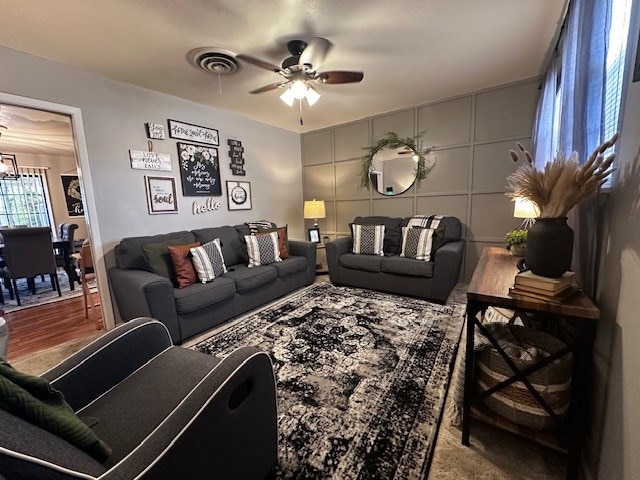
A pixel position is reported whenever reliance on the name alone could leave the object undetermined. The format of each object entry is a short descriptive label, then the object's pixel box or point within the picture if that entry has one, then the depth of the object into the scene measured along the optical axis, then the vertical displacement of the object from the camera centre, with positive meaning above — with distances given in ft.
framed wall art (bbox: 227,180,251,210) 12.19 +0.58
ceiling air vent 7.15 +4.12
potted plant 6.28 -1.09
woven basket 3.68 -2.70
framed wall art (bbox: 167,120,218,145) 10.02 +3.01
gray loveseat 9.46 -2.48
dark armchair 1.78 -2.10
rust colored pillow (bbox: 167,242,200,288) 8.20 -1.69
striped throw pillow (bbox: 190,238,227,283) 8.52 -1.69
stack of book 3.38 -1.19
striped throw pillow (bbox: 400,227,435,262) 10.24 -1.66
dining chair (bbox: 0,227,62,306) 11.12 -1.59
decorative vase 3.48 -0.69
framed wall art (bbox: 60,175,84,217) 19.43 +1.48
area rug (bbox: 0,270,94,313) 11.21 -3.60
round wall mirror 12.44 +1.46
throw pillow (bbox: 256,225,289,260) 11.38 -1.44
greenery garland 12.06 +2.16
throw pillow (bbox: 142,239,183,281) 8.11 -1.44
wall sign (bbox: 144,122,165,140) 9.40 +2.84
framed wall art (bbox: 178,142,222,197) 10.44 +1.58
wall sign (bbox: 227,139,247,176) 12.07 +2.32
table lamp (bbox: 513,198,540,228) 6.59 -0.37
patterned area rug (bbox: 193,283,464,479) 4.07 -3.73
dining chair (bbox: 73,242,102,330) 8.90 -1.61
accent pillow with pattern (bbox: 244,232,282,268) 10.43 -1.66
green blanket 1.91 -1.47
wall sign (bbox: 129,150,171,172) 9.12 +1.79
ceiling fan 6.52 +3.49
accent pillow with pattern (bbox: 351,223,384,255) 11.59 -1.63
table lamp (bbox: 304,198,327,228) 14.17 -0.24
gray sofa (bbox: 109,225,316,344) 7.15 -2.37
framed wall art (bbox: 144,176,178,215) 9.59 +0.58
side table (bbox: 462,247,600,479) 3.25 -2.11
